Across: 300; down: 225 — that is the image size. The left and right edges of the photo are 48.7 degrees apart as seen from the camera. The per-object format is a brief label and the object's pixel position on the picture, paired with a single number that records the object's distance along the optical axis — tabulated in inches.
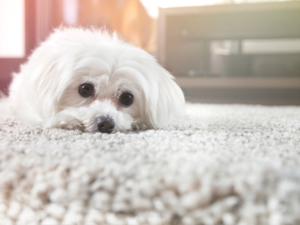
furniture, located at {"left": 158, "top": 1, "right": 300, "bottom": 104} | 39.4
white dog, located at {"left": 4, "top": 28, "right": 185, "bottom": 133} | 13.5
